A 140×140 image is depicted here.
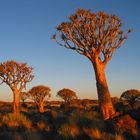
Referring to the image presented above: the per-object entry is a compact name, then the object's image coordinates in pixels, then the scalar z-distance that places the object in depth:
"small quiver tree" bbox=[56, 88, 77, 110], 45.05
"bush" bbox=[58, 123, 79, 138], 10.02
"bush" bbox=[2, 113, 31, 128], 13.36
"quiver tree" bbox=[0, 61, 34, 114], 26.55
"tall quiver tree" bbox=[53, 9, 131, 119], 13.22
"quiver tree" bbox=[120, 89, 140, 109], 33.59
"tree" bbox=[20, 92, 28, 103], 54.26
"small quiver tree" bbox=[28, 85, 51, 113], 38.69
